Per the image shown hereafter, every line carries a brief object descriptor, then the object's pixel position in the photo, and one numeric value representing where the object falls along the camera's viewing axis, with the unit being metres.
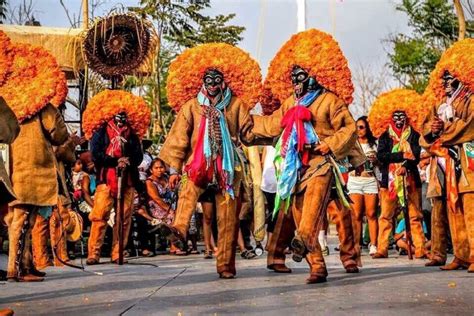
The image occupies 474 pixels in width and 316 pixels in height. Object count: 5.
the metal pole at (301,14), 12.78
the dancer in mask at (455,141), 10.55
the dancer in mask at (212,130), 9.95
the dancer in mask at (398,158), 13.52
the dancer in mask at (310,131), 9.62
